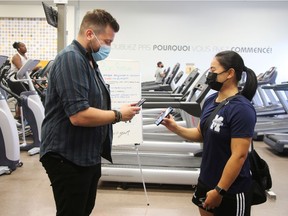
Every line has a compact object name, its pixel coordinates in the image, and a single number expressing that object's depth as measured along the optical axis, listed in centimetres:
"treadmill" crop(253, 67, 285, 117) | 791
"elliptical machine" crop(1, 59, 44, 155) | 511
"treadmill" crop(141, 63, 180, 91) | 756
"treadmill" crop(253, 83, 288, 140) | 675
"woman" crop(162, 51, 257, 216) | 159
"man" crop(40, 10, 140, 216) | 147
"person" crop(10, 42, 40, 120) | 612
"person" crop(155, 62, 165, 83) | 933
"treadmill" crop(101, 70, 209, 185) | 367
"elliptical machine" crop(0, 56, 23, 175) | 412
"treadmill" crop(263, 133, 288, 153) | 548
